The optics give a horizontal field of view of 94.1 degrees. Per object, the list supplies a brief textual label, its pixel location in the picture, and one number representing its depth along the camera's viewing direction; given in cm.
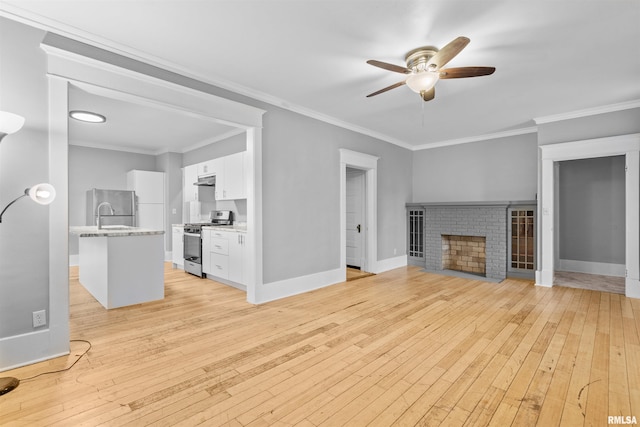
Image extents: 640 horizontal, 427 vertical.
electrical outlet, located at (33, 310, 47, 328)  232
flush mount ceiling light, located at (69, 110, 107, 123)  441
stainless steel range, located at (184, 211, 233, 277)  525
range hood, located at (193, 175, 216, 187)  578
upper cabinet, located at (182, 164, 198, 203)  626
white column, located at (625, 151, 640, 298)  402
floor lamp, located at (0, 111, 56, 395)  193
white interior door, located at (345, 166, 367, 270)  566
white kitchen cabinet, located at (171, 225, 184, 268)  577
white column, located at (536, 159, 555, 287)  464
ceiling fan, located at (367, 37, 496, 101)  246
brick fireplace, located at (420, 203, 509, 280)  527
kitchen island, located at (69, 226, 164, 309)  352
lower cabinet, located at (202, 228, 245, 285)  439
